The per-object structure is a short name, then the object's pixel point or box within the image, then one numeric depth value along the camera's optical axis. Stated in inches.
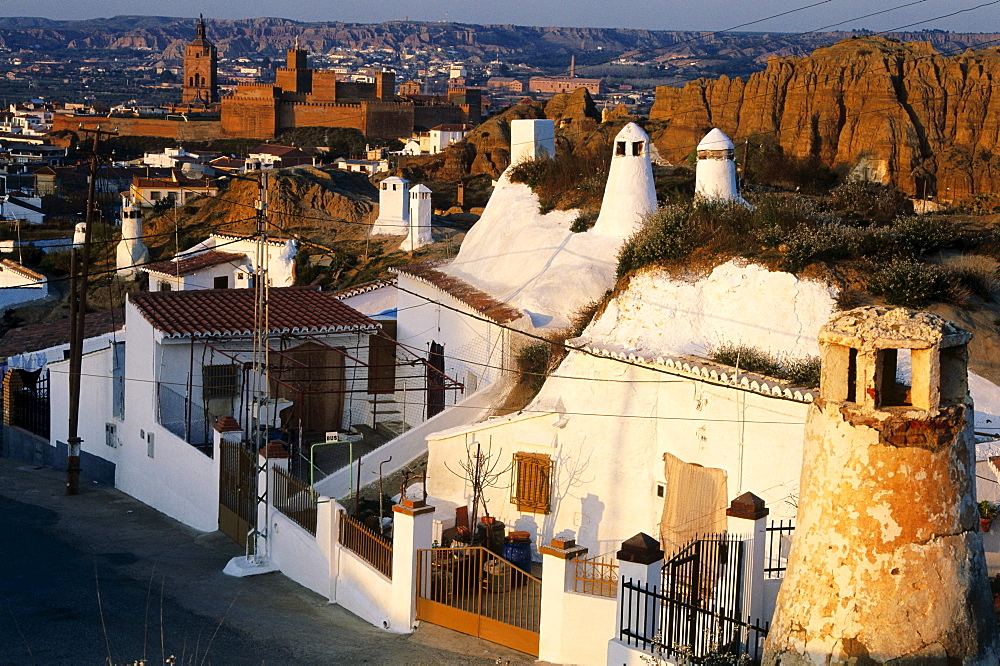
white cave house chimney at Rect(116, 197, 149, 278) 1814.7
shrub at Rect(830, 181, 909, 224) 879.7
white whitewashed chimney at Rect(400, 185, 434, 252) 1530.5
